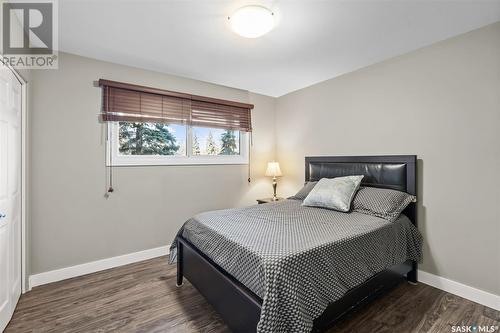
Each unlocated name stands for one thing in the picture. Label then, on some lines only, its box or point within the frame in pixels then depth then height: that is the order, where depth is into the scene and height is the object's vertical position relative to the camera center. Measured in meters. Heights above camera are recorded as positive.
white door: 1.68 -0.22
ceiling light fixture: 1.78 +1.13
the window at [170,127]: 2.83 +0.54
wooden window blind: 2.77 +0.78
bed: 1.34 -0.65
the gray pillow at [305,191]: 3.10 -0.34
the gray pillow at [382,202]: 2.26 -0.36
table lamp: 3.89 -0.07
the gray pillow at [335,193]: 2.48 -0.30
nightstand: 3.79 -0.56
